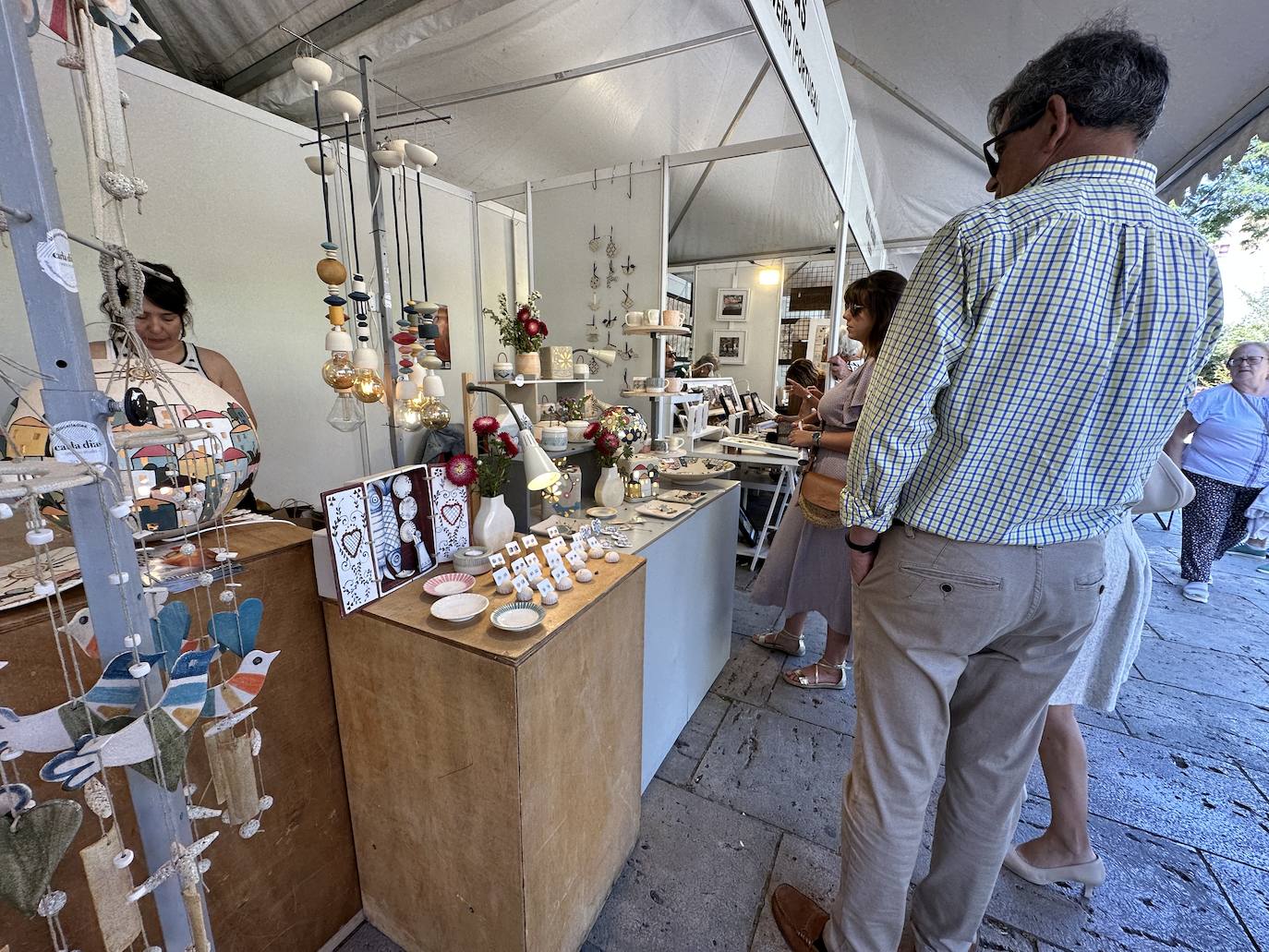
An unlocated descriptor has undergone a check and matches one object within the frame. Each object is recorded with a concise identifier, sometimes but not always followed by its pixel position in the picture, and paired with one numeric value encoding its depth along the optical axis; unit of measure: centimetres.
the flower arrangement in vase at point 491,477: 128
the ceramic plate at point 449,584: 109
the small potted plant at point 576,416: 210
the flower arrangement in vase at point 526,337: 208
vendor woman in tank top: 131
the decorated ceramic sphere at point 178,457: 69
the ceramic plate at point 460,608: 99
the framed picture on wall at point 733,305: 642
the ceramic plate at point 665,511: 177
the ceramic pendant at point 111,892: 45
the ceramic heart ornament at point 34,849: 41
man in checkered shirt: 85
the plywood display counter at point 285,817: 87
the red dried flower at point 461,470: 115
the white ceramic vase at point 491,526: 130
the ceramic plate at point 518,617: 96
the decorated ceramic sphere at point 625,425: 188
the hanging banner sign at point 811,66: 130
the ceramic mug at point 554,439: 186
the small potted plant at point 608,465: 186
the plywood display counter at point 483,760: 95
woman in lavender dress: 165
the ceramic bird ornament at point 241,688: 54
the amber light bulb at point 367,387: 119
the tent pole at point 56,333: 37
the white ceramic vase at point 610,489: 186
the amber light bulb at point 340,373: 120
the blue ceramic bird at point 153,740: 41
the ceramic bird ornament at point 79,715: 43
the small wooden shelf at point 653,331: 251
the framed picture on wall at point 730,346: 652
